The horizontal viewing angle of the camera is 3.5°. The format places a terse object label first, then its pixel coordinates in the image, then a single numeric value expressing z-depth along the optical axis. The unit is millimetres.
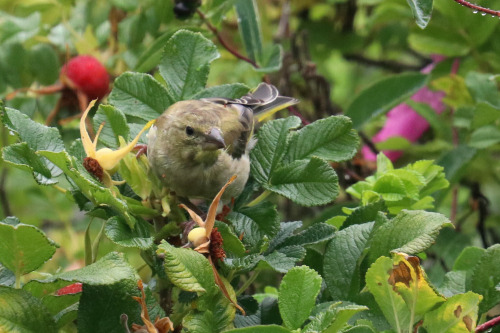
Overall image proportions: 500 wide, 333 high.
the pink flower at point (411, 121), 4402
